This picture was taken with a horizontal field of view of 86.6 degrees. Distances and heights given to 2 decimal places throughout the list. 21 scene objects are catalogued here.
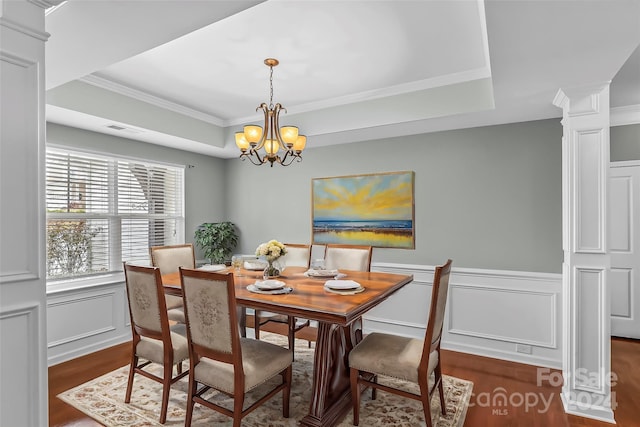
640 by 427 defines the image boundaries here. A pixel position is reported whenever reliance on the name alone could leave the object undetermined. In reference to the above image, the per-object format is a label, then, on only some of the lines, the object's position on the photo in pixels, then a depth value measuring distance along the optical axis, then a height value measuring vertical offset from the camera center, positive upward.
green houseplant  4.74 -0.39
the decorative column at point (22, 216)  1.28 -0.01
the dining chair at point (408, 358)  2.07 -0.94
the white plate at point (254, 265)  3.24 -0.51
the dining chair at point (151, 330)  2.25 -0.81
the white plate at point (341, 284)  2.41 -0.52
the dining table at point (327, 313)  2.00 -0.59
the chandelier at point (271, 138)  2.79 +0.63
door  3.79 -0.43
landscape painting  3.93 +0.03
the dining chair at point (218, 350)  1.92 -0.81
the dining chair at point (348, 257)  3.41 -0.46
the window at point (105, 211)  3.46 +0.03
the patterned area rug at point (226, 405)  2.31 -1.42
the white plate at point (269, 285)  2.39 -0.52
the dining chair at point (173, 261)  3.16 -0.48
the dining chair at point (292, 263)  3.46 -0.55
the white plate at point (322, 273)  2.92 -0.53
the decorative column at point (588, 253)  2.43 -0.30
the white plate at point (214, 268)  3.11 -0.51
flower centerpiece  2.79 -0.34
